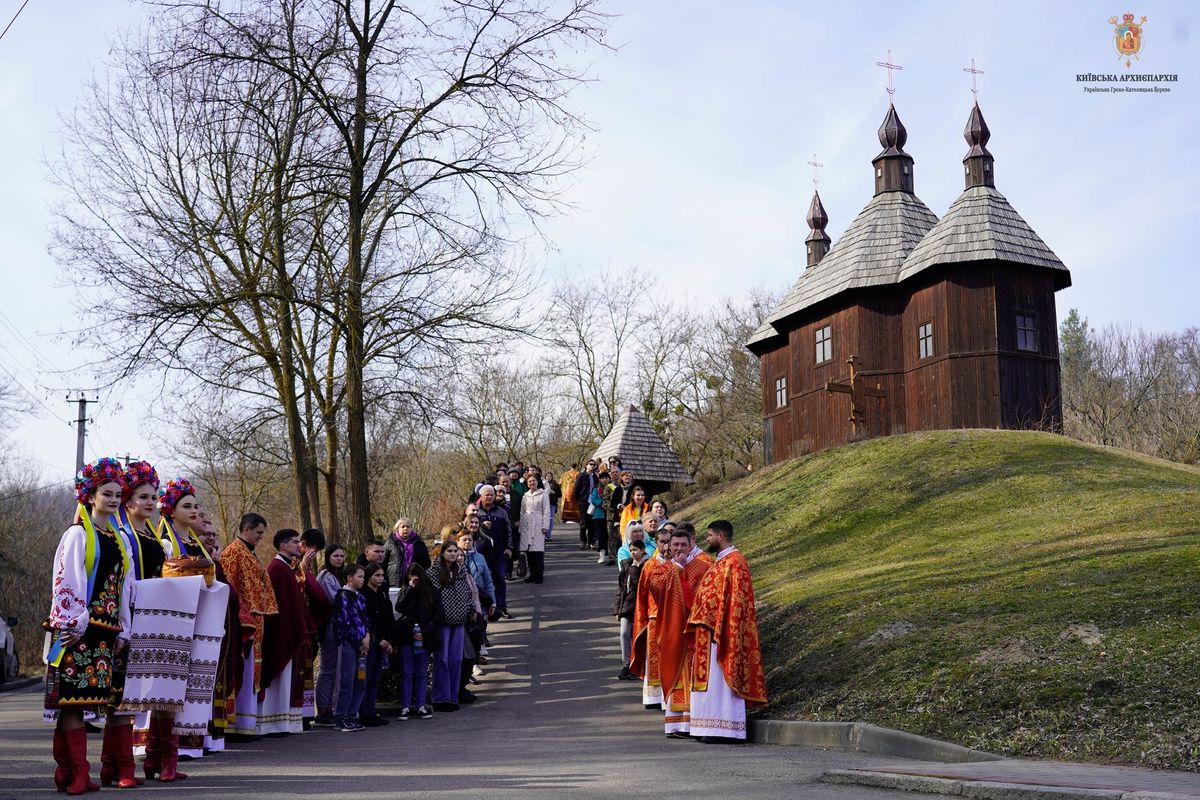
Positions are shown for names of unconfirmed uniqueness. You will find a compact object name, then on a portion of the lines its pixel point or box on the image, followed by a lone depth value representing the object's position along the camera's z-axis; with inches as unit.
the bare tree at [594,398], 2076.8
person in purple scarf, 621.3
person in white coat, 891.4
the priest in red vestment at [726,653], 458.9
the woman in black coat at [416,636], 532.7
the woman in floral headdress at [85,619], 308.5
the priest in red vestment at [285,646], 468.8
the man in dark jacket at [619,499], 925.0
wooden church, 1121.4
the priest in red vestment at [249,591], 446.3
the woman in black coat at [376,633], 513.0
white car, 1157.7
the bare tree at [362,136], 698.2
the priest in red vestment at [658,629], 497.4
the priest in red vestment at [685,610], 472.1
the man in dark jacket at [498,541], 765.9
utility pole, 1753.2
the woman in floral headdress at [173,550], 338.3
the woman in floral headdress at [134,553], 325.1
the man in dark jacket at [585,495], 1071.6
